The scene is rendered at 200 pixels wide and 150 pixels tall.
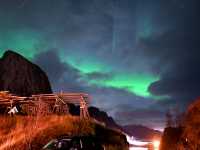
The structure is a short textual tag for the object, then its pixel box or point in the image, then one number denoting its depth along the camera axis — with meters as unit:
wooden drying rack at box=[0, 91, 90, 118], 37.81
